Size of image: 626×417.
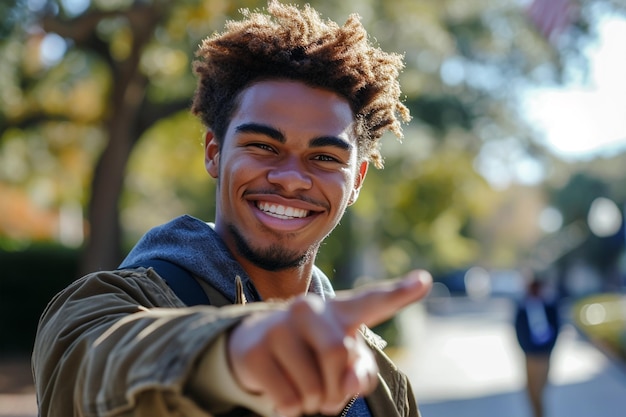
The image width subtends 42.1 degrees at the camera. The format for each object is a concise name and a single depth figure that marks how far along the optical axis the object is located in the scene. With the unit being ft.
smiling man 3.35
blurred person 28.68
